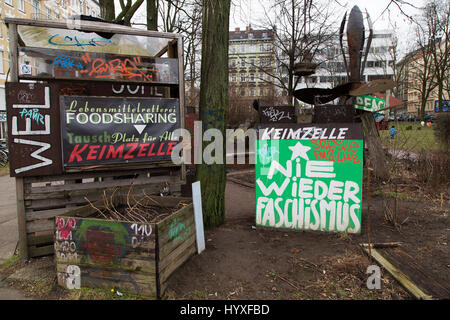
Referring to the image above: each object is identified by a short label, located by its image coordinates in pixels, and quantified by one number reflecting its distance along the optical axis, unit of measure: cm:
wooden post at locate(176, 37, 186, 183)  466
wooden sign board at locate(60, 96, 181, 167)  406
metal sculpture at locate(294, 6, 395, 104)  652
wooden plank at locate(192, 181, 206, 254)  393
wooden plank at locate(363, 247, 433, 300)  286
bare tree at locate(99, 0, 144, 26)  817
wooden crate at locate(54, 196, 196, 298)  291
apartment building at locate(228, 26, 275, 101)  6019
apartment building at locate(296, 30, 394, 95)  3628
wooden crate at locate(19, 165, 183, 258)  400
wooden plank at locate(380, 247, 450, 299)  293
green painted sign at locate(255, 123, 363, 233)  447
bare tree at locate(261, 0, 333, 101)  999
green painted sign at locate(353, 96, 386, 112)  695
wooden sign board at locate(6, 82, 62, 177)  381
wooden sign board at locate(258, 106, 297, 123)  488
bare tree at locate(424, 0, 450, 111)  2567
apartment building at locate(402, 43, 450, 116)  3177
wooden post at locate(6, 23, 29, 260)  383
